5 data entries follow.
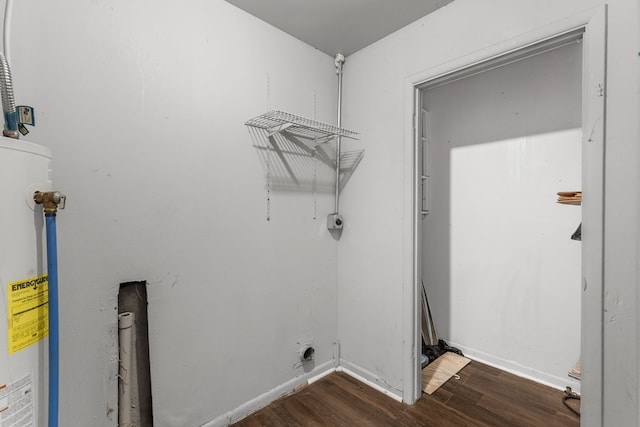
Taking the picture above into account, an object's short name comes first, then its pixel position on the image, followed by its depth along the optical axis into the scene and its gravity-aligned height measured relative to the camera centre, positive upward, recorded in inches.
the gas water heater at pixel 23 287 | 29.1 -8.1
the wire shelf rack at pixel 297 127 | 66.1 +19.9
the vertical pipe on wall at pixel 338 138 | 86.7 +20.7
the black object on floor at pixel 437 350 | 95.4 -46.8
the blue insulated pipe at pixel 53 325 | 33.0 -12.9
